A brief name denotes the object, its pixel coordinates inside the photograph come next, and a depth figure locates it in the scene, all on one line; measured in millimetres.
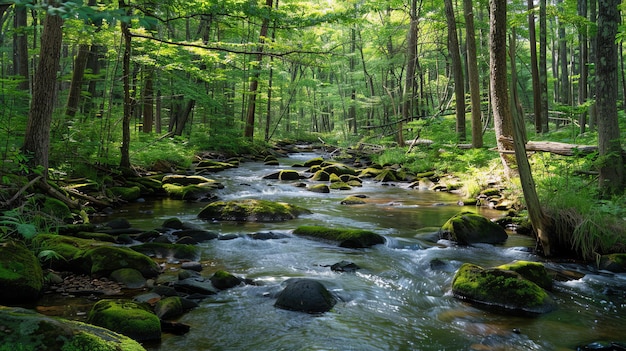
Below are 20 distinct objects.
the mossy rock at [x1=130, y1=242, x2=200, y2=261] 6598
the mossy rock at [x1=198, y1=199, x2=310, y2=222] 9602
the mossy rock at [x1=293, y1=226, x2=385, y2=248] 7664
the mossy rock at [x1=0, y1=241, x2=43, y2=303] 4461
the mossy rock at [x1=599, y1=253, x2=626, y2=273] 6223
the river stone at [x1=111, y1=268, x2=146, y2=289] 5242
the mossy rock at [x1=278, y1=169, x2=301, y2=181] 15641
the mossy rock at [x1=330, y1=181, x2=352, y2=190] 14406
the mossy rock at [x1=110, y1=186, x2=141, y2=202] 10773
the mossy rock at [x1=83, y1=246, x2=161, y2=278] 5496
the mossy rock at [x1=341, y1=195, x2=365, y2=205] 11688
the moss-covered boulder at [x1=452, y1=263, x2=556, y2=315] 5031
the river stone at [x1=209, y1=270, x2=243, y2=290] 5488
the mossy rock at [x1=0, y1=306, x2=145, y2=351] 2464
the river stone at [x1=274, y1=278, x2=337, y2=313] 4863
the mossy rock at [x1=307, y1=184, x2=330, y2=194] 13609
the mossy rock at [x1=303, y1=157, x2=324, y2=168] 19969
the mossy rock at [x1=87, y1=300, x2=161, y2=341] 3863
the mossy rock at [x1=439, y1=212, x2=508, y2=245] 7816
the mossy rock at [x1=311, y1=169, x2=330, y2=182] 16120
